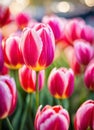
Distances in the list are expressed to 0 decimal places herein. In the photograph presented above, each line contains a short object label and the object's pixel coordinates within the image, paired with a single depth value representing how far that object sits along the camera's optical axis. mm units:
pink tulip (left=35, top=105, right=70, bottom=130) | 455
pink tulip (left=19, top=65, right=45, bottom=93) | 510
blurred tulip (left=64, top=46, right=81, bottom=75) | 578
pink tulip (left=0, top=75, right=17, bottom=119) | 466
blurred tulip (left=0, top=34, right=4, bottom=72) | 496
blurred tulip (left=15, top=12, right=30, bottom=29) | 719
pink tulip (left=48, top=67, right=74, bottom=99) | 514
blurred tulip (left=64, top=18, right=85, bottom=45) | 631
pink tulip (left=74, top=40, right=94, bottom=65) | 573
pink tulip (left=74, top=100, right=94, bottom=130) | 469
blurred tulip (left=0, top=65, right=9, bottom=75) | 530
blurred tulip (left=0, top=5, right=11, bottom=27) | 724
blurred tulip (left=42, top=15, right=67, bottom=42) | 565
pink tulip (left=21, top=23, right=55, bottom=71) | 475
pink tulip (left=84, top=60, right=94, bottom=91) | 527
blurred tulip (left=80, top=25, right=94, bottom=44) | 626
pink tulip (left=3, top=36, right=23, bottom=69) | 514
